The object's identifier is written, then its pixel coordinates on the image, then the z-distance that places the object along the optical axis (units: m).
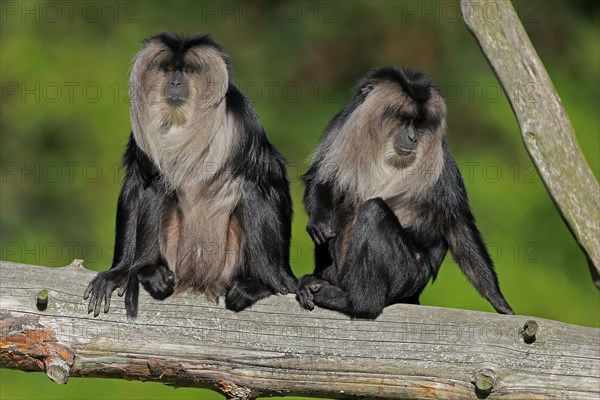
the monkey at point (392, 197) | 13.10
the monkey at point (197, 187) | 13.27
